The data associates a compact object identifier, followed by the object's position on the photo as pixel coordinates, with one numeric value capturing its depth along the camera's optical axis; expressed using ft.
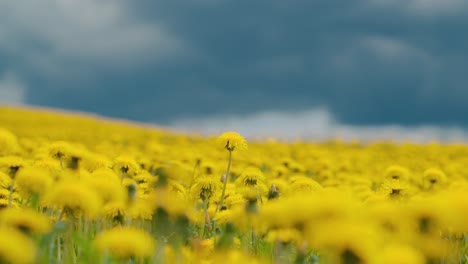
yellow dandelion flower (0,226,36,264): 8.53
